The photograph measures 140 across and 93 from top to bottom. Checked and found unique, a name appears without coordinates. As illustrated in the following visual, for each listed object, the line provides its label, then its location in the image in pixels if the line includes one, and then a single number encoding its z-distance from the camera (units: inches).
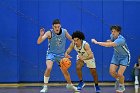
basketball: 511.6
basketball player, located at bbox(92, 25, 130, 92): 504.9
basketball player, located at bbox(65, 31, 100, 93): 502.5
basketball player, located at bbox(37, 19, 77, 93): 532.2
